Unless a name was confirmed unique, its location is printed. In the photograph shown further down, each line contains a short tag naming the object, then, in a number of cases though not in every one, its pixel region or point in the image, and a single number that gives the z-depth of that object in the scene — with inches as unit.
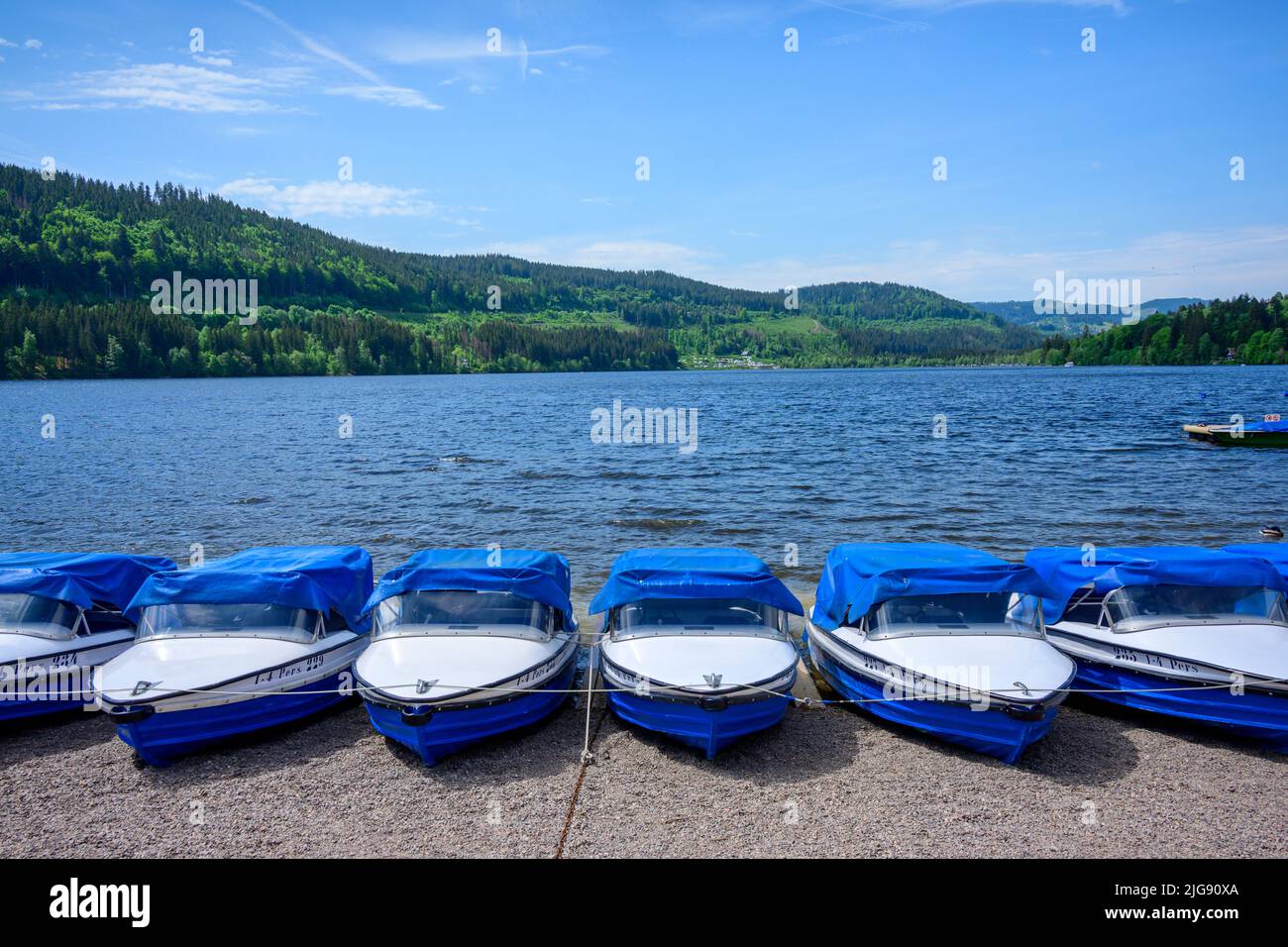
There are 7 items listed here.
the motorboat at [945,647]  455.5
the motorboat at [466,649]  458.3
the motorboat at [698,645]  461.1
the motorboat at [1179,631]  470.9
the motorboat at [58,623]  501.4
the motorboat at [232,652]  455.2
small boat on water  2107.5
